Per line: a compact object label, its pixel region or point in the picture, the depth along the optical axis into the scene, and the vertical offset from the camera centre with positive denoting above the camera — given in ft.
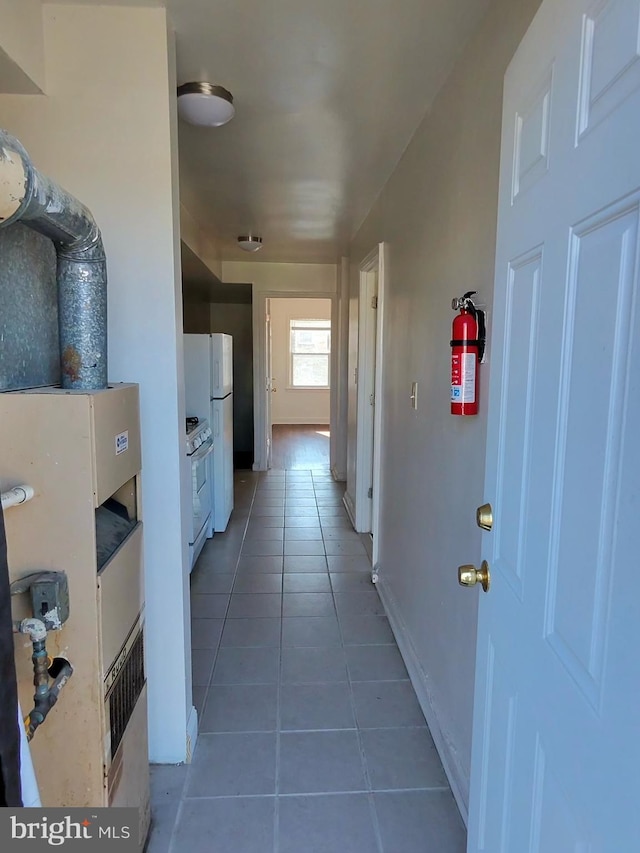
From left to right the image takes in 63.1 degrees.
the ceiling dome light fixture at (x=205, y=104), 6.29 +3.23
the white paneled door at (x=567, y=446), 2.02 -0.37
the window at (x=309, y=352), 32.73 +0.90
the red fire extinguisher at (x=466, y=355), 4.90 +0.13
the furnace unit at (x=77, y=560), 3.63 -1.44
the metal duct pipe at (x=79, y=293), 3.98 +0.59
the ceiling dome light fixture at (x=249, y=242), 14.97 +3.59
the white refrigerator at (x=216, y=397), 12.64 -0.79
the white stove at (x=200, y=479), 11.16 -2.61
